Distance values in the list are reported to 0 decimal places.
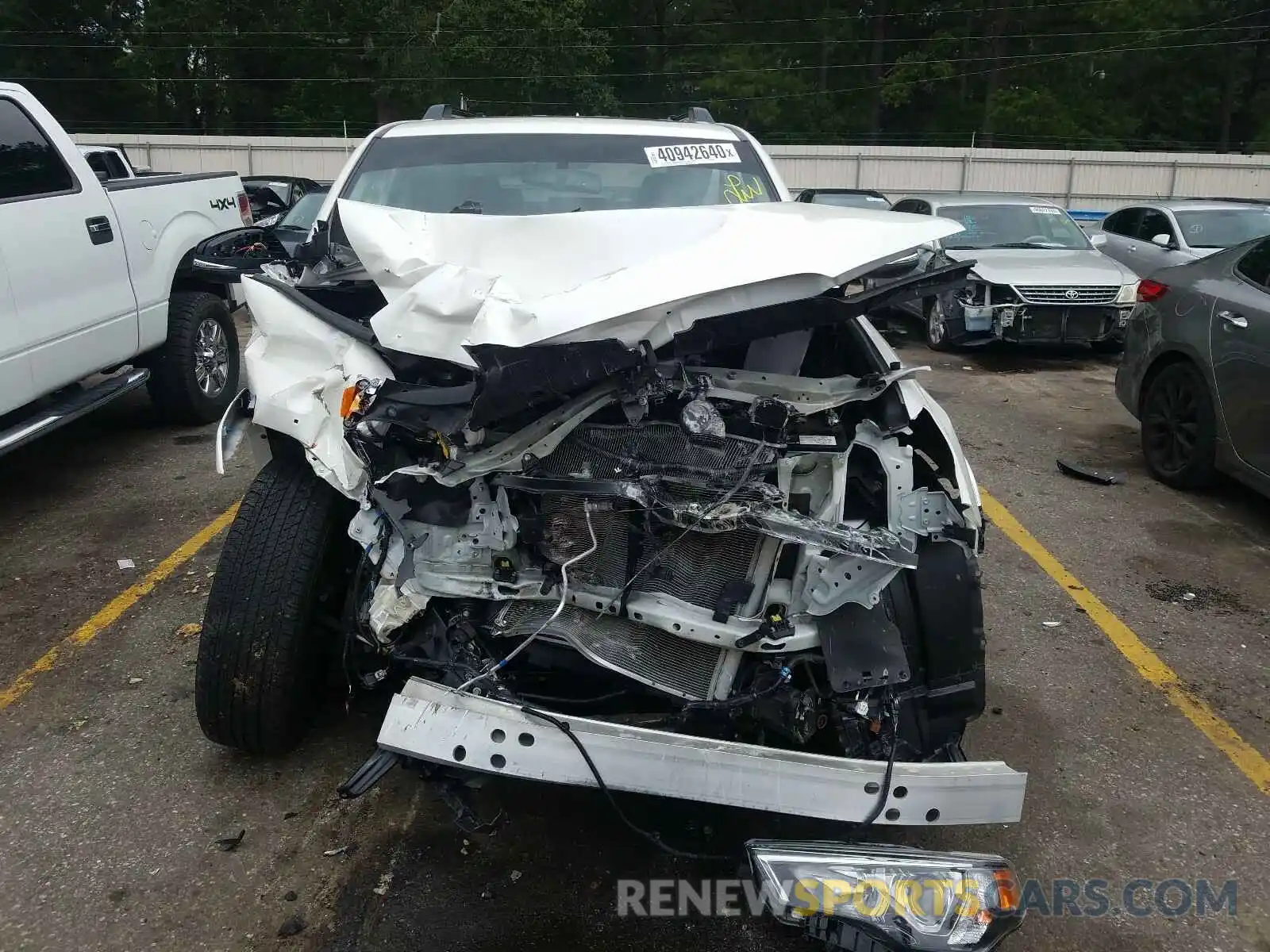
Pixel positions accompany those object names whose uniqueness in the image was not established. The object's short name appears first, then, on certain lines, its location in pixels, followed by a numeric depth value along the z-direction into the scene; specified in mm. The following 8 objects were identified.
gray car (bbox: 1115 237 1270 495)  4777
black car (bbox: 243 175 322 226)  11602
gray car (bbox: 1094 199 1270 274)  9766
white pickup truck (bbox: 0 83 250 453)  4629
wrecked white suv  2150
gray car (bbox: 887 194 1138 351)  8992
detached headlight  1927
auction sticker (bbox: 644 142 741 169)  4027
